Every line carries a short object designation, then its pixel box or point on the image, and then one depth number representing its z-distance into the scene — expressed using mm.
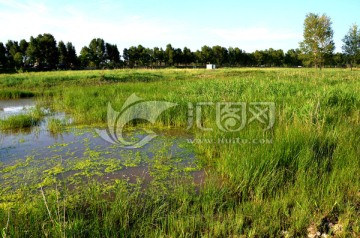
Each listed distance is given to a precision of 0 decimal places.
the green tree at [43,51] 48688
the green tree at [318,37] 35031
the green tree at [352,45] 39544
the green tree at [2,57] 45603
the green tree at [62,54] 52625
